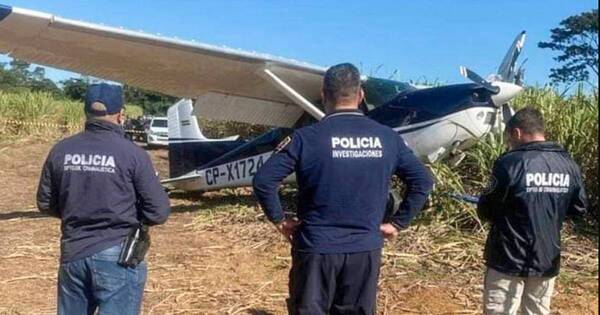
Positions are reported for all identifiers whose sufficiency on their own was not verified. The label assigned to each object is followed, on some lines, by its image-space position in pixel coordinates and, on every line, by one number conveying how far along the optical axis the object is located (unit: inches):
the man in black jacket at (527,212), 134.2
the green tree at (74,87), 2588.6
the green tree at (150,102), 2522.1
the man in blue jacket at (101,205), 119.9
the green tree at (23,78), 2754.2
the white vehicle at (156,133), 1092.2
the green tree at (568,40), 1696.5
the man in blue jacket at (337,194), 115.1
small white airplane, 300.5
